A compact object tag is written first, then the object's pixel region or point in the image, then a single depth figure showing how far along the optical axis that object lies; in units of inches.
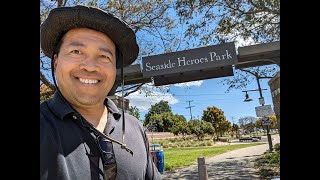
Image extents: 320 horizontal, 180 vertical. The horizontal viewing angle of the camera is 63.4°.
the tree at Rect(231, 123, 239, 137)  2337.0
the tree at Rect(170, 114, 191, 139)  1873.8
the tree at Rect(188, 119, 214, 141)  1859.0
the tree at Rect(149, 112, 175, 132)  2031.3
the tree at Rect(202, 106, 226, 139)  2000.5
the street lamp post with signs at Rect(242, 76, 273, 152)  502.6
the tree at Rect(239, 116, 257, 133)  2752.7
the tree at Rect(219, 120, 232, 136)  2059.4
